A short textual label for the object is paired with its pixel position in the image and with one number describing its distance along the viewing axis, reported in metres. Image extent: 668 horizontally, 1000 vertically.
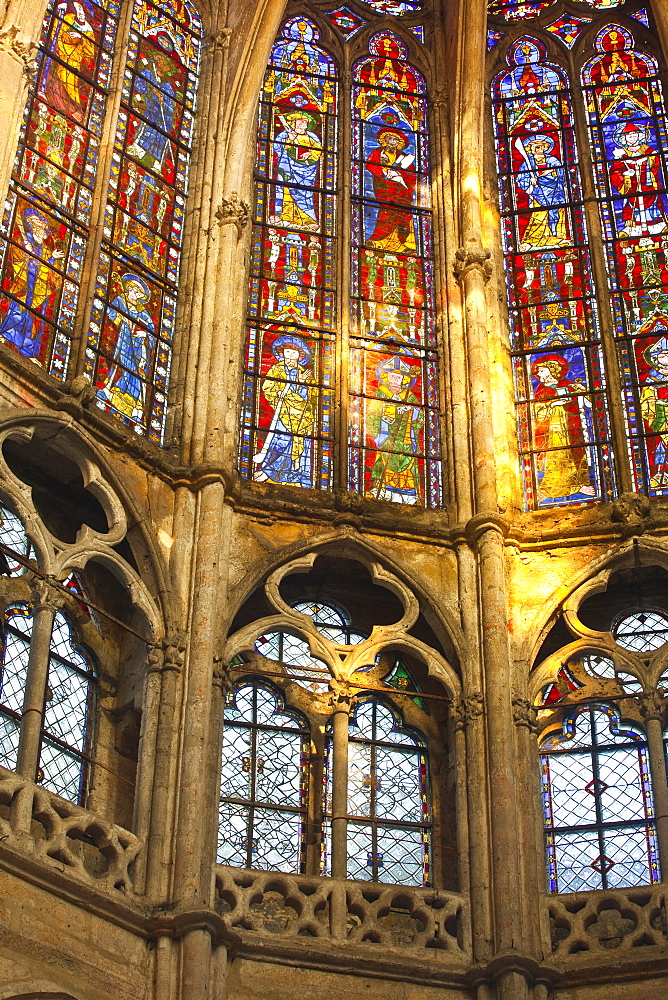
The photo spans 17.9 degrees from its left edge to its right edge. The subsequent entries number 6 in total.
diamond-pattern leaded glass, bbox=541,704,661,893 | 17.47
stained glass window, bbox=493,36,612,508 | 19.92
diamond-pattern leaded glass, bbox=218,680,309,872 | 17.28
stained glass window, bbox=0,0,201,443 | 18.66
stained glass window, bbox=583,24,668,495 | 20.03
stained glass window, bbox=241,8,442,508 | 19.73
